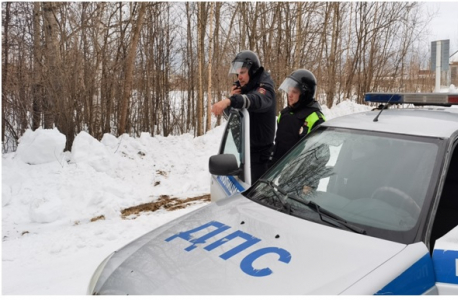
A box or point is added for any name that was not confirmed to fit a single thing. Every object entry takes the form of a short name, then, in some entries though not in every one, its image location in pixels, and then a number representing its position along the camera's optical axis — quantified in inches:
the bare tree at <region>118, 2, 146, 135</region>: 435.5
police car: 73.4
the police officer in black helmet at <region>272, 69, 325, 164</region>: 159.9
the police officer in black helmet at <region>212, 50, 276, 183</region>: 151.9
